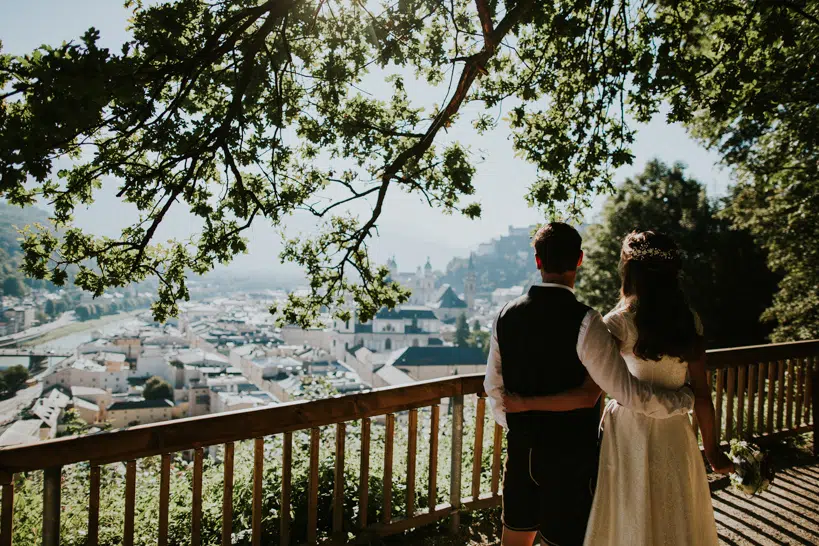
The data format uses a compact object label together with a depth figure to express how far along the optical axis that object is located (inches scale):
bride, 77.7
